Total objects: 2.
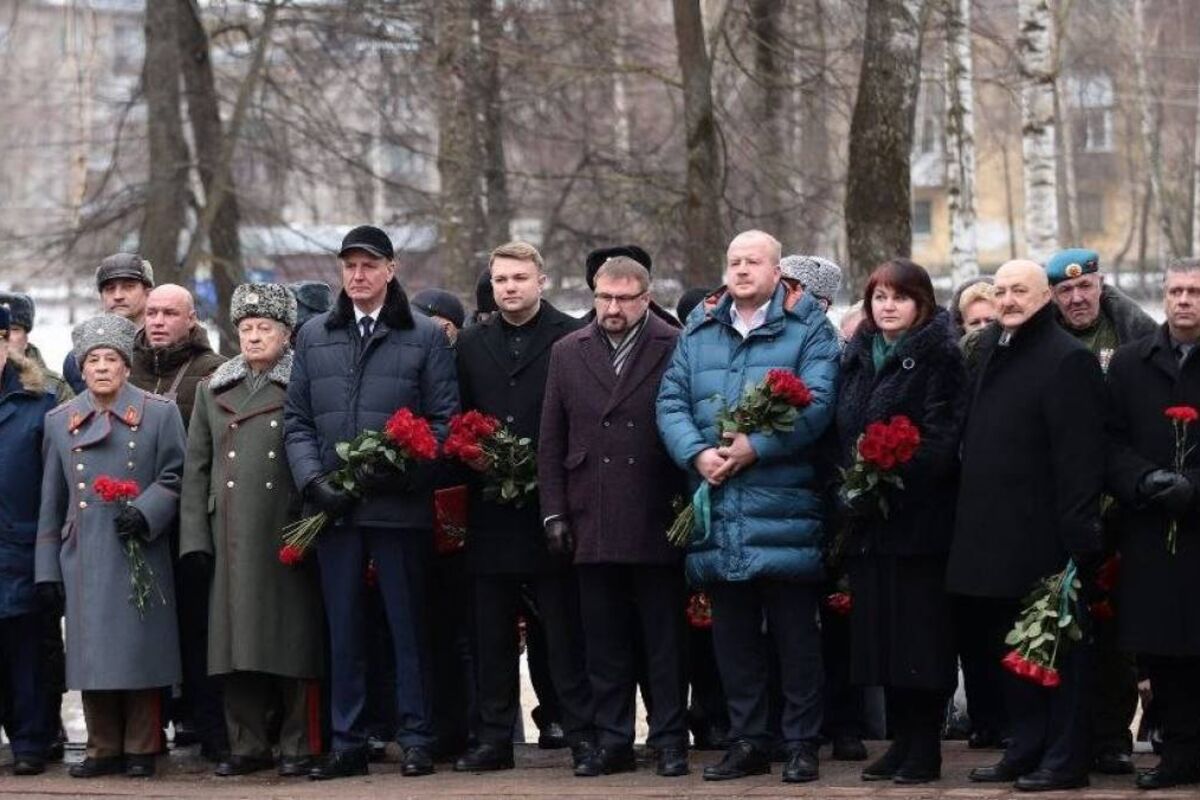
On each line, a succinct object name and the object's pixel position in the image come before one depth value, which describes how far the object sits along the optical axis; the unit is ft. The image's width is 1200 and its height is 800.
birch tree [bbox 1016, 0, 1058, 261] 74.79
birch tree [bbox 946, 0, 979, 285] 79.97
